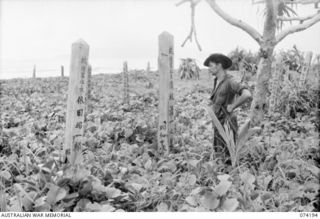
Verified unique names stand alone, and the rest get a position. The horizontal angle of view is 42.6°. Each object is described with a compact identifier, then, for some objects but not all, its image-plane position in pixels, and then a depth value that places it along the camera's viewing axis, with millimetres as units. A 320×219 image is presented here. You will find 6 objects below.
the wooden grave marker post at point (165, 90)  4559
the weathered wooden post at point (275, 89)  7621
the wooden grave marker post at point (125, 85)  9191
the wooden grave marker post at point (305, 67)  8416
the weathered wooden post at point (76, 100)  3723
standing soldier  3971
